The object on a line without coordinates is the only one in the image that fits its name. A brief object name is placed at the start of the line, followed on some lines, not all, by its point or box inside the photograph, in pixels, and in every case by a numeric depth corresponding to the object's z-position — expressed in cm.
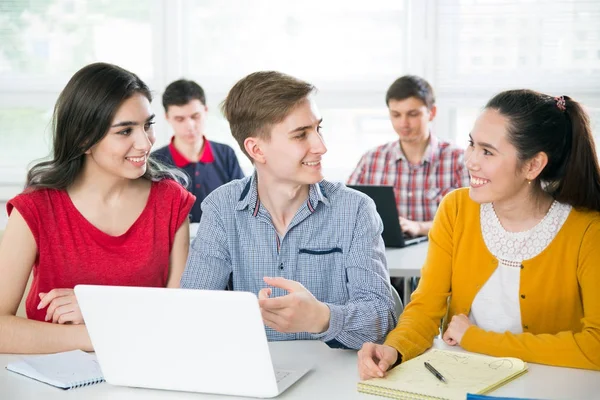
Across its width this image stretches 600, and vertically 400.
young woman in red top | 223
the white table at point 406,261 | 309
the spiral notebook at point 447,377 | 162
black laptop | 342
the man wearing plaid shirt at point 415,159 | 435
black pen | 168
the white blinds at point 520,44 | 514
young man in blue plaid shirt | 216
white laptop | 155
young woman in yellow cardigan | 211
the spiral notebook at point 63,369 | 173
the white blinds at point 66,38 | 548
